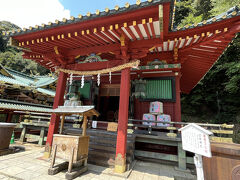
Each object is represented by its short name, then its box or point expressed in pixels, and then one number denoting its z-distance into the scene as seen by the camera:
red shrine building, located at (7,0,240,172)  3.90
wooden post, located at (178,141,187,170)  4.90
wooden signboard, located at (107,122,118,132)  5.29
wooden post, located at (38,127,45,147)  7.25
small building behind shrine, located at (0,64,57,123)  10.88
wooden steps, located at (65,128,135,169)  4.70
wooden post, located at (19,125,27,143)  7.75
